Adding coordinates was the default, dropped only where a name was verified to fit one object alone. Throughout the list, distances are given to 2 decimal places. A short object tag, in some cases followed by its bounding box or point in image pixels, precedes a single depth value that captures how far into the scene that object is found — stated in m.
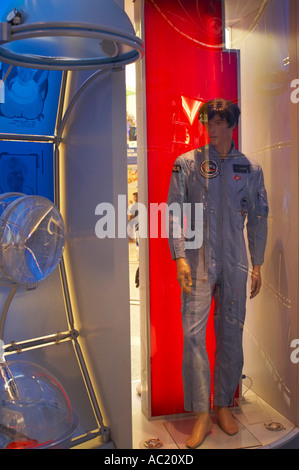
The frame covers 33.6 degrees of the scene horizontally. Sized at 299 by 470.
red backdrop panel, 2.09
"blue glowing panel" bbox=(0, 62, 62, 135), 2.12
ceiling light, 1.33
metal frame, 2.07
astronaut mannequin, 2.13
